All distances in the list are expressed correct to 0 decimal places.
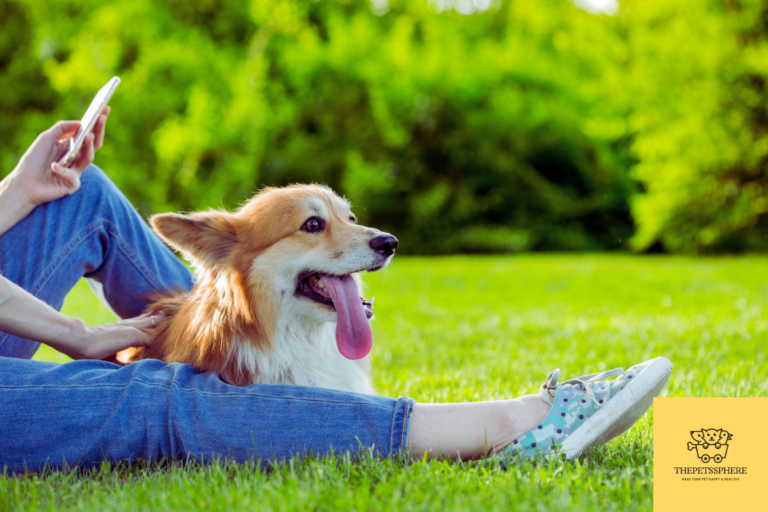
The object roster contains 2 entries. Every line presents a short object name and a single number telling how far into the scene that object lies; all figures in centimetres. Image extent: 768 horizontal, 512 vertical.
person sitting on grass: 182
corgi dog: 223
